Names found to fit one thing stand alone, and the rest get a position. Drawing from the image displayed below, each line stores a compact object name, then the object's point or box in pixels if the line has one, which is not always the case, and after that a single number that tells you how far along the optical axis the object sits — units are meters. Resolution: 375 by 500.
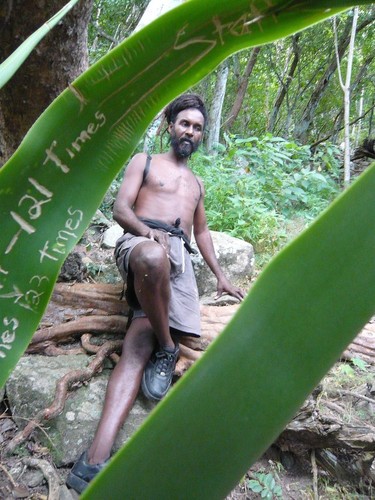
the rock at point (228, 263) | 2.52
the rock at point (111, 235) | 2.69
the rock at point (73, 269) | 2.22
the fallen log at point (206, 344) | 1.35
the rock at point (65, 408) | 1.36
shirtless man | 1.44
